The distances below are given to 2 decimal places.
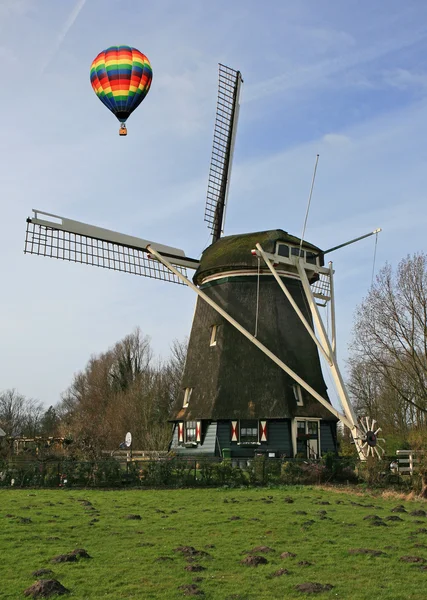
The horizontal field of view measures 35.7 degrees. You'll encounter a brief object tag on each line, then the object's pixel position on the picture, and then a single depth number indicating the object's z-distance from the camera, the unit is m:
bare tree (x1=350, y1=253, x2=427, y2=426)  28.72
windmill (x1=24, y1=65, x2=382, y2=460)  26.33
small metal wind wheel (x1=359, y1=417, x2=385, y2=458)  22.42
